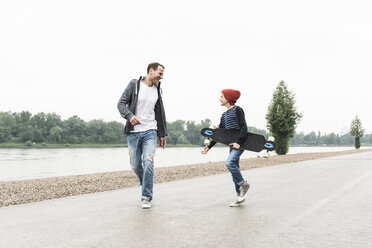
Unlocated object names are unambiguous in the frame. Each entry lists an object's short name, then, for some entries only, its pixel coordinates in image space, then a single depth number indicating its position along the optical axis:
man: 5.73
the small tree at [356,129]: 65.56
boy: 5.80
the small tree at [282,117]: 35.66
